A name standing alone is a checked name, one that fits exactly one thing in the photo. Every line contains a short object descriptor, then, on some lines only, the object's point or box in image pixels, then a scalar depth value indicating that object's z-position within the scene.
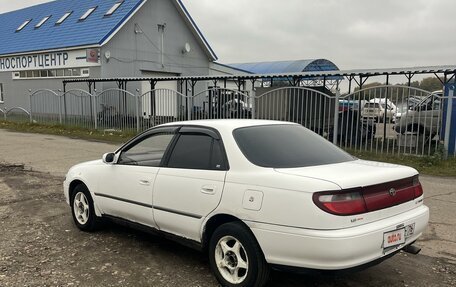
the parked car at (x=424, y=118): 10.68
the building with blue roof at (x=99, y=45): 22.52
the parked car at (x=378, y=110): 11.68
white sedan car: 3.16
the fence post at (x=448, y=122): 10.09
